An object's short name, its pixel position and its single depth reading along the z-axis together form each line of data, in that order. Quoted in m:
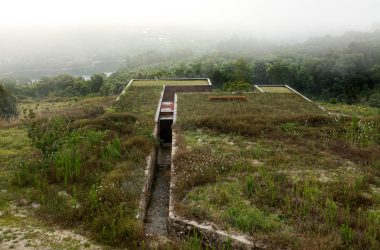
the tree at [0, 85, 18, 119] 20.70
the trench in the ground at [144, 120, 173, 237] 7.29
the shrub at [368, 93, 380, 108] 29.06
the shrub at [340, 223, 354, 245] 5.52
